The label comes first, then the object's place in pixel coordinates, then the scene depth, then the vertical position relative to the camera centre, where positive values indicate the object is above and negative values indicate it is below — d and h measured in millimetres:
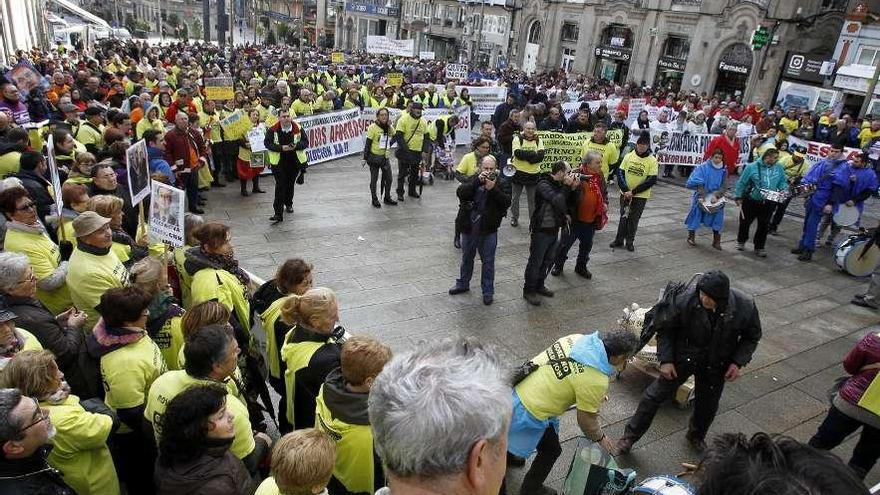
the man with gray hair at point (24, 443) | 2242 -1687
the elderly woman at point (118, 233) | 4723 -1719
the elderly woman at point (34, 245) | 4203 -1667
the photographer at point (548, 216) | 6750 -1611
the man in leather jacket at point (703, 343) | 4262 -1855
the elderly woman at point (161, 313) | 3643 -1774
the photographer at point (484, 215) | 6645 -1673
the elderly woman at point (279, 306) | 3864 -1812
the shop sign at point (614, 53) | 35312 +2234
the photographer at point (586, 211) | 7441 -1647
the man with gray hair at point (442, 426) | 1328 -840
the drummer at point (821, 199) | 9453 -1423
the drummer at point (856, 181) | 9250 -1034
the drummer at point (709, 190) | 9359 -1493
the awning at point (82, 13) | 47531 +1080
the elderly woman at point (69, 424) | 2576 -1861
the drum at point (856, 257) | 8812 -2167
